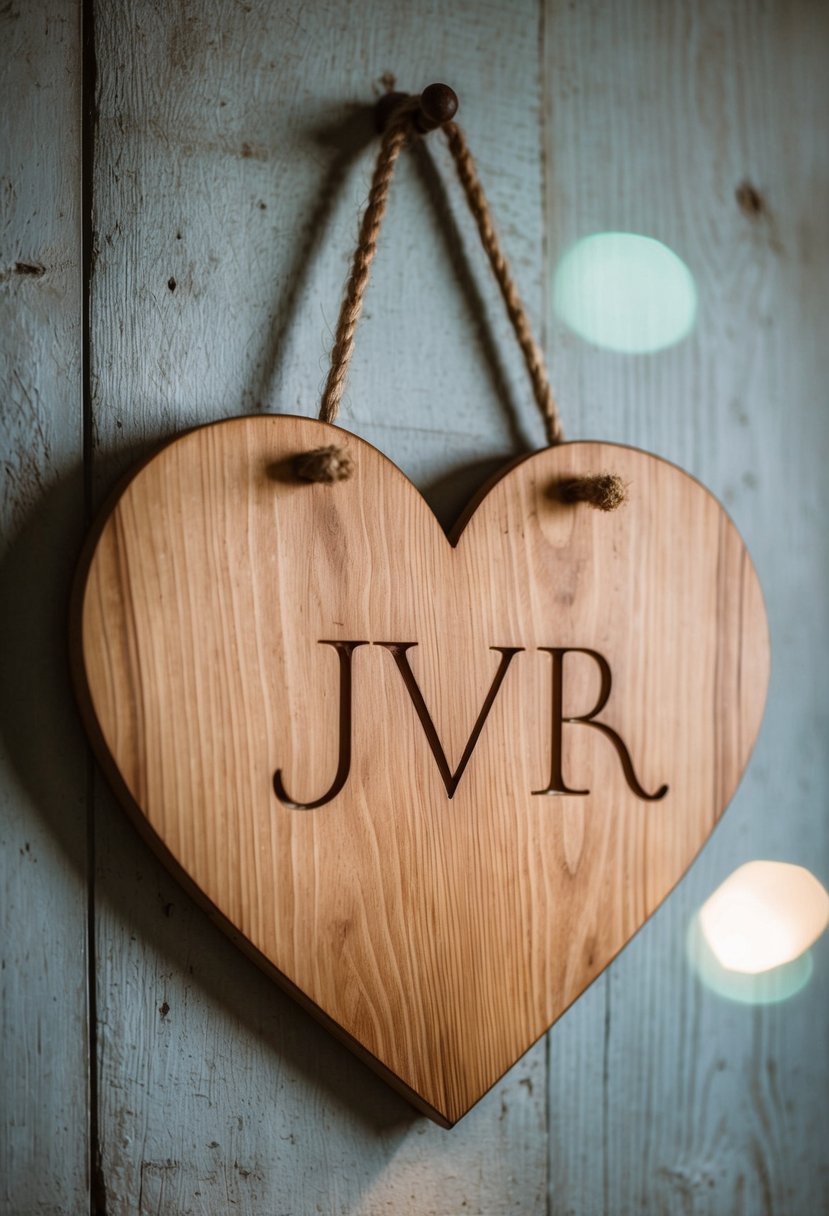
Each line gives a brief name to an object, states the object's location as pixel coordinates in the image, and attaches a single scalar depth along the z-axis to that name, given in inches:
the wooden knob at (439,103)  26.4
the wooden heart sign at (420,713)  23.8
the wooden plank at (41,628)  23.9
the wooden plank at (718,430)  31.6
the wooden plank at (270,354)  25.2
